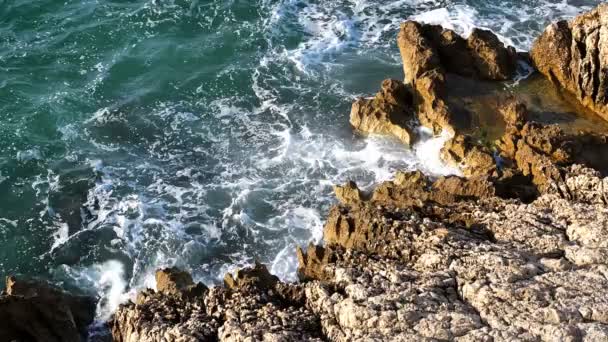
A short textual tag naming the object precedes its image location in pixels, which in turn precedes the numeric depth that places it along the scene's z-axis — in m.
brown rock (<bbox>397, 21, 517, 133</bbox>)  34.56
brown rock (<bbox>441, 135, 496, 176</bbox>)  31.23
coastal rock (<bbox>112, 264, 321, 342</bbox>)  21.16
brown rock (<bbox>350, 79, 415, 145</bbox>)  34.97
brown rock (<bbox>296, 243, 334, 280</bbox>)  24.67
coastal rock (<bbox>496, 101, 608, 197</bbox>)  28.77
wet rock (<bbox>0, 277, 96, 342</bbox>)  24.95
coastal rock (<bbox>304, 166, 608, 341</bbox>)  20.20
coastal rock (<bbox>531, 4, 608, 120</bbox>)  33.97
